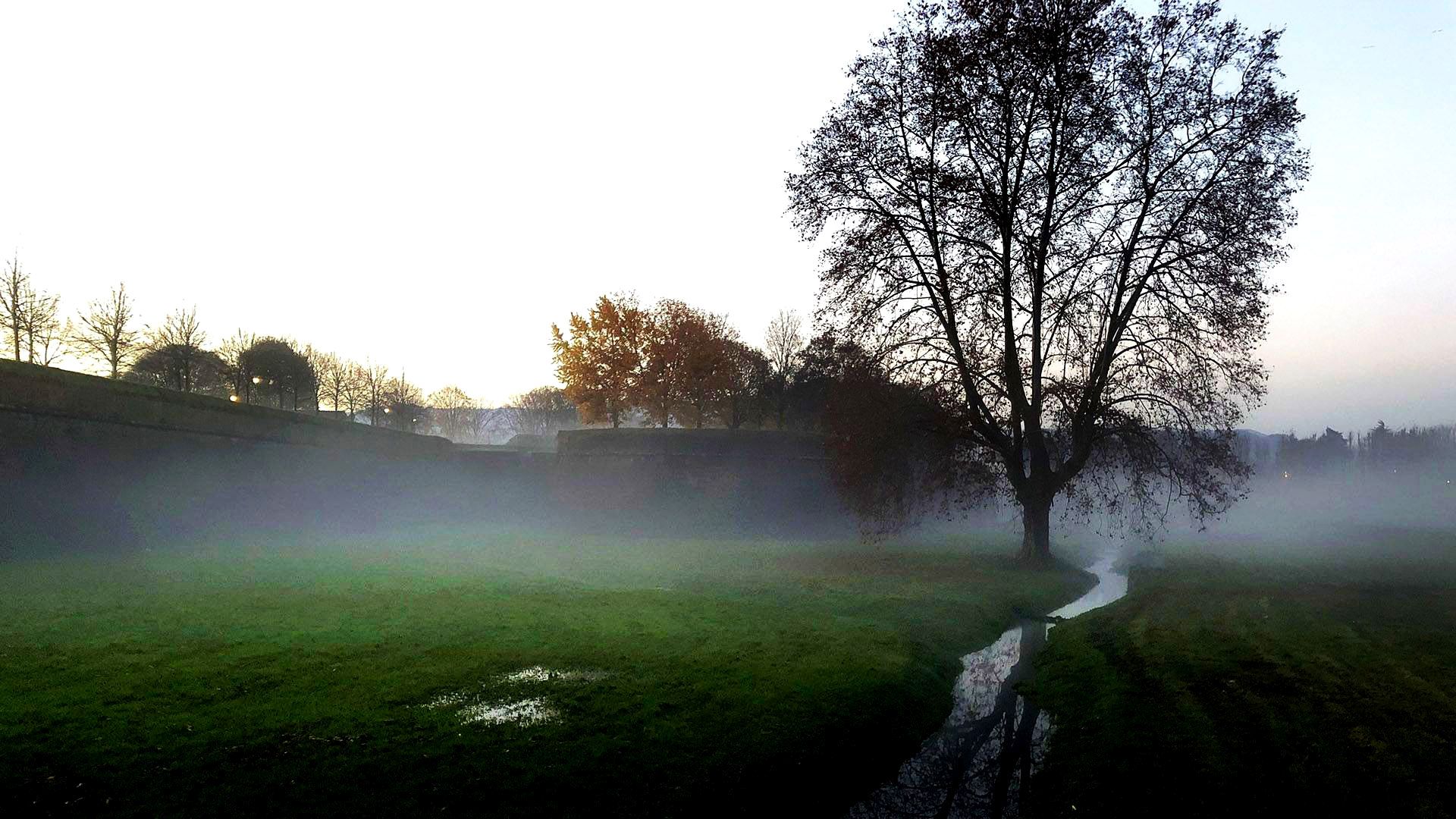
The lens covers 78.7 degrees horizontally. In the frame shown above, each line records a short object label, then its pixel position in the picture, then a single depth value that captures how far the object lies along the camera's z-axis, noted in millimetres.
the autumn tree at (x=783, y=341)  69062
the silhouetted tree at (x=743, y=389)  58125
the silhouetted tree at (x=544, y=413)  104188
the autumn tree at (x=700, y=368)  55562
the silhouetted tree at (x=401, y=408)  85125
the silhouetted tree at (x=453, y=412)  125000
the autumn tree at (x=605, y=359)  56062
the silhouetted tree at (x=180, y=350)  49500
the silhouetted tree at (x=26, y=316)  36938
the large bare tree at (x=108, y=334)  43469
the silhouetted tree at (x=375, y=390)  80000
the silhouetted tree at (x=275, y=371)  54562
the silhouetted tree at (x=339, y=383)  74562
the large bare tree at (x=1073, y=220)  21094
